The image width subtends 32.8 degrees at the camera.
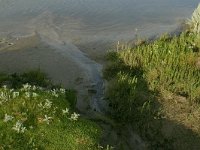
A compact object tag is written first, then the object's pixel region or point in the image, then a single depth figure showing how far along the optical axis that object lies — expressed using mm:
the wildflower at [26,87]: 6973
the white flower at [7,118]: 6128
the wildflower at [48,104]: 6516
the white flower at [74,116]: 6428
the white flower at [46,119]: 6282
